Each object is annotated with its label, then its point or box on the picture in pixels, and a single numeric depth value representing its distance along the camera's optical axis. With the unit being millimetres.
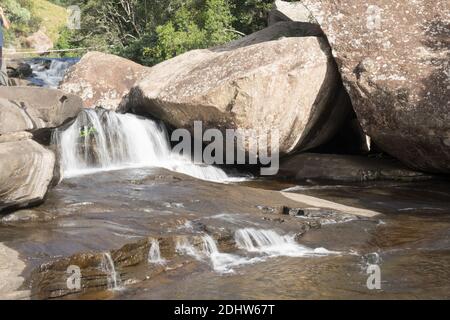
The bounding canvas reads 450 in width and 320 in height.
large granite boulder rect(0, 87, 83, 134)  8203
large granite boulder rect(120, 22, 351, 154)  11852
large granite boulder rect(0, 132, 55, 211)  7652
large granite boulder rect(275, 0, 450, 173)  11289
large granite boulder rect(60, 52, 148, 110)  16500
